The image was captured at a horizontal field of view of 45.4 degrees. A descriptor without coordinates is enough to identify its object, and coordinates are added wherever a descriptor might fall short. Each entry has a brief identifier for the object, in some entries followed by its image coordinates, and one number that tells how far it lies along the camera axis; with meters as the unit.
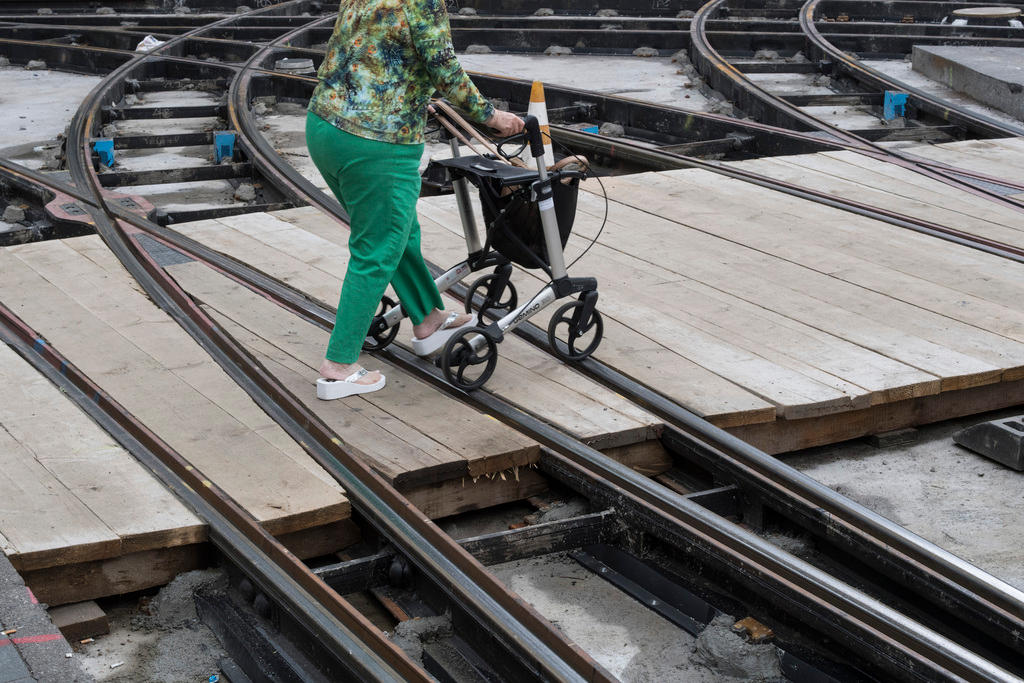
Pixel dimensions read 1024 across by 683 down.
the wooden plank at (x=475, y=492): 4.05
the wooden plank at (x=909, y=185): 7.00
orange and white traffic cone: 5.28
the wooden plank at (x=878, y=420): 4.48
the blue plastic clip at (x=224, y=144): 9.27
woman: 4.15
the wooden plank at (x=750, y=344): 4.55
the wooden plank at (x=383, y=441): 3.99
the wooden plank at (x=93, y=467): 3.60
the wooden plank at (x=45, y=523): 3.41
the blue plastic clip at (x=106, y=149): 9.24
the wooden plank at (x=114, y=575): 3.45
